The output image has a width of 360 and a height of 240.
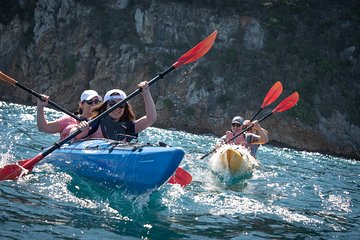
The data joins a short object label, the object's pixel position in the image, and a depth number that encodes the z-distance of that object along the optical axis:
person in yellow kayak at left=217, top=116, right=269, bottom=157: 10.50
